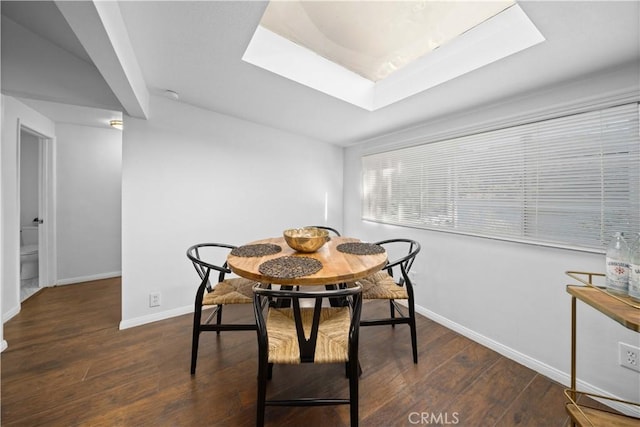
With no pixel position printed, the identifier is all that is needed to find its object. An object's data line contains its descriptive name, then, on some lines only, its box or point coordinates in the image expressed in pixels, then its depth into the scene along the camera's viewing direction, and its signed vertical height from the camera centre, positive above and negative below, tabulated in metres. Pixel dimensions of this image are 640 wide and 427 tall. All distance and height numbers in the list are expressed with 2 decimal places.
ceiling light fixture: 3.10 +1.15
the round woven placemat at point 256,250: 1.69 -0.29
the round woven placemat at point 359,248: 1.77 -0.29
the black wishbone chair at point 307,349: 1.11 -0.67
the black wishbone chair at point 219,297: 1.60 -0.61
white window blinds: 1.41 +0.23
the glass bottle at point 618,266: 1.03 -0.23
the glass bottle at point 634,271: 0.97 -0.23
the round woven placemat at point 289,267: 1.27 -0.32
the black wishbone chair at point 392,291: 1.72 -0.59
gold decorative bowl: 1.69 -0.22
